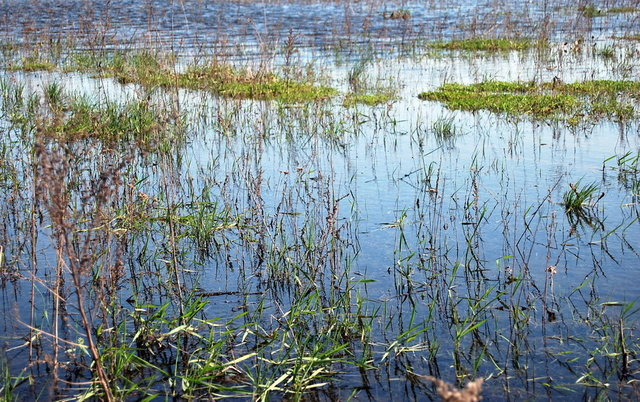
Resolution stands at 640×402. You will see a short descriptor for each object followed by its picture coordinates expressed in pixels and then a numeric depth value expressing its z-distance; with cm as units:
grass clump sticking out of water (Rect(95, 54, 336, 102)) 1337
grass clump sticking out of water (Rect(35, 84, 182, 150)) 959
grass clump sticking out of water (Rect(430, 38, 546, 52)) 1906
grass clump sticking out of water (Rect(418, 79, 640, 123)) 1148
